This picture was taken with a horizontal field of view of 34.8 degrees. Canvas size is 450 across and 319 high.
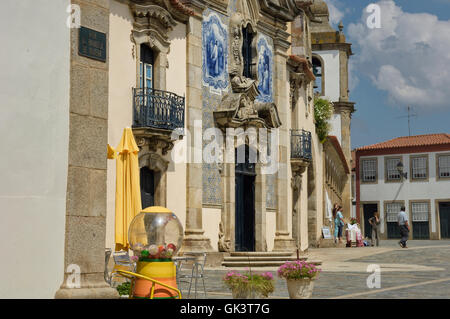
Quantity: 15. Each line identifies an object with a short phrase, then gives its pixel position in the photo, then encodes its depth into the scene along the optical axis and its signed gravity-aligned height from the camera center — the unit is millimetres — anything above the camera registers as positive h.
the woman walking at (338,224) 33656 +132
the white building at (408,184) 52844 +3263
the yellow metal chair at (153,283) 8320 -655
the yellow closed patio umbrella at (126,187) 12227 +699
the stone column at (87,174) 8656 +655
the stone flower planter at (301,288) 11250 -955
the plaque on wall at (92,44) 8930 +2301
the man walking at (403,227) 27391 -11
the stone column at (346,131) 46969 +6271
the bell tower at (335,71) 46906 +10189
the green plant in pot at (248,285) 9750 -786
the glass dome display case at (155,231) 8828 -49
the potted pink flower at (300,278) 11242 -804
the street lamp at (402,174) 53562 +3979
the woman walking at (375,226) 31016 +33
